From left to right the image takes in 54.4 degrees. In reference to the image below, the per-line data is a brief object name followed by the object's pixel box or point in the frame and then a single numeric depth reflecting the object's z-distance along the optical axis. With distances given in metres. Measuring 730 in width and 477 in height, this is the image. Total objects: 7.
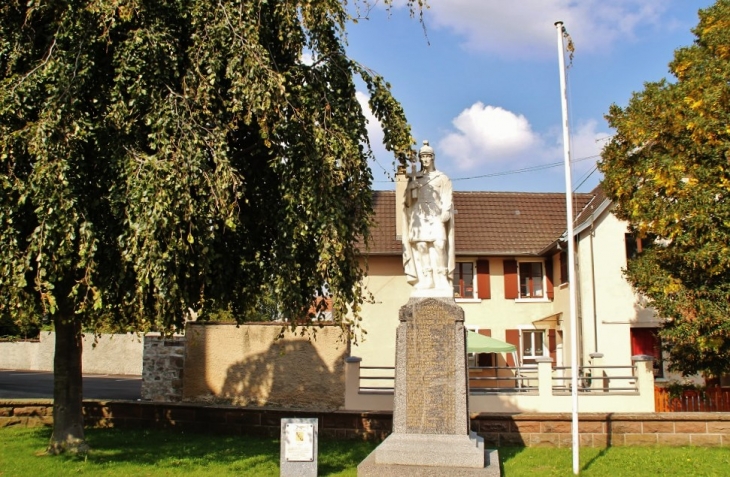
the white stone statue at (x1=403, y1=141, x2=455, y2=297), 10.41
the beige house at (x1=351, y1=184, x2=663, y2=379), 22.72
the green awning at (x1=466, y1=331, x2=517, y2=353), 19.48
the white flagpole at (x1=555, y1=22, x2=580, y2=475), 10.66
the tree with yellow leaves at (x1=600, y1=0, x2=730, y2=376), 14.81
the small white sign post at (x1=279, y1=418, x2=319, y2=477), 9.77
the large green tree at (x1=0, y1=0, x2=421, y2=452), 8.80
